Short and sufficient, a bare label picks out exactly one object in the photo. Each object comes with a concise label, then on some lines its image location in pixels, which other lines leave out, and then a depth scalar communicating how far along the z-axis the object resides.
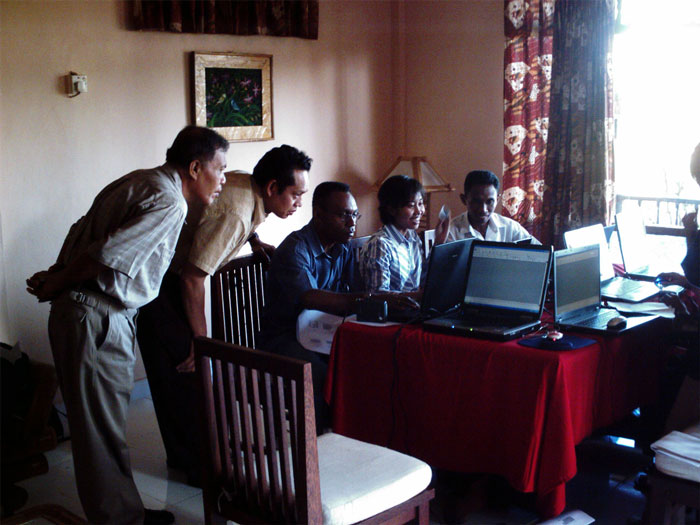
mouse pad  2.15
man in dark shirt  2.69
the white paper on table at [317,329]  2.66
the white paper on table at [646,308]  2.63
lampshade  4.66
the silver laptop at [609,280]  2.89
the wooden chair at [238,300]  2.89
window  4.01
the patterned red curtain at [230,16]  3.61
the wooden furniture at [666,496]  1.93
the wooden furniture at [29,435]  2.73
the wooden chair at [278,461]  1.67
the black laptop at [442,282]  2.43
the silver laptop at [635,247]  3.33
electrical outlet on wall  3.38
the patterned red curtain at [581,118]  4.00
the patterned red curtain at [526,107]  4.26
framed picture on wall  3.88
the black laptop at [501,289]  2.38
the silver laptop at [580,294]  2.39
